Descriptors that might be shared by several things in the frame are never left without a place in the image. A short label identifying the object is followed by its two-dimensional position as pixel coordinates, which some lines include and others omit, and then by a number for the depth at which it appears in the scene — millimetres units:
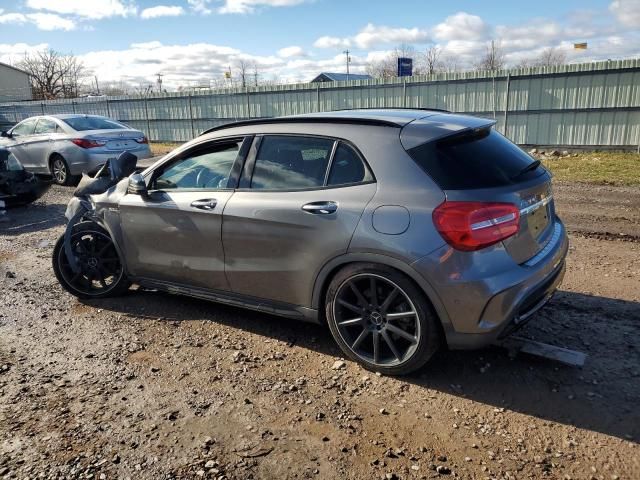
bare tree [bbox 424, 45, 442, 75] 45938
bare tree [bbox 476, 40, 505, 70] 42969
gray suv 3035
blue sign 22981
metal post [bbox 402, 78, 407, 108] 18422
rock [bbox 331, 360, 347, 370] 3617
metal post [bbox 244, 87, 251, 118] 22852
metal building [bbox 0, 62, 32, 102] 49688
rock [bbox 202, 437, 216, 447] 2842
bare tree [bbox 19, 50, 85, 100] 56938
